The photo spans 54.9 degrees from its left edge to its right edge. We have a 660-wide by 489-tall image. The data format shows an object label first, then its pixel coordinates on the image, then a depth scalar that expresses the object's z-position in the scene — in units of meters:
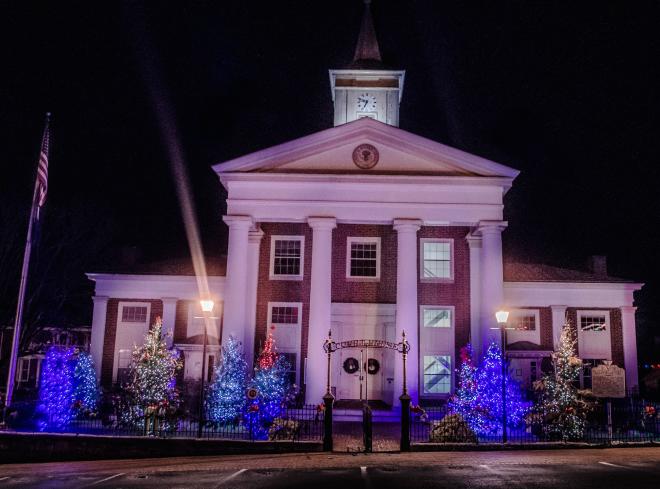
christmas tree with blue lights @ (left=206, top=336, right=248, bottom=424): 23.27
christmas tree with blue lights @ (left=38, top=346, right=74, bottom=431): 21.20
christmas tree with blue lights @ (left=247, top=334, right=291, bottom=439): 21.58
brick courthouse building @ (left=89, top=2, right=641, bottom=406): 28.48
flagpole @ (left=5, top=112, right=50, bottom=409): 19.89
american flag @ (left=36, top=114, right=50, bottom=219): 21.89
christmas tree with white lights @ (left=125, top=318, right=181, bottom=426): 21.88
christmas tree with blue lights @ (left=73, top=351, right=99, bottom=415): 25.28
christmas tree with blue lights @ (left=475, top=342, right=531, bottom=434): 21.78
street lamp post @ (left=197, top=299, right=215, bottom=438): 20.95
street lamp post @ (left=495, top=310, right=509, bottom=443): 19.72
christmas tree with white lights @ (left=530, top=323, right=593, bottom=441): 20.48
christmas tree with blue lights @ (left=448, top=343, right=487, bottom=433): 21.61
